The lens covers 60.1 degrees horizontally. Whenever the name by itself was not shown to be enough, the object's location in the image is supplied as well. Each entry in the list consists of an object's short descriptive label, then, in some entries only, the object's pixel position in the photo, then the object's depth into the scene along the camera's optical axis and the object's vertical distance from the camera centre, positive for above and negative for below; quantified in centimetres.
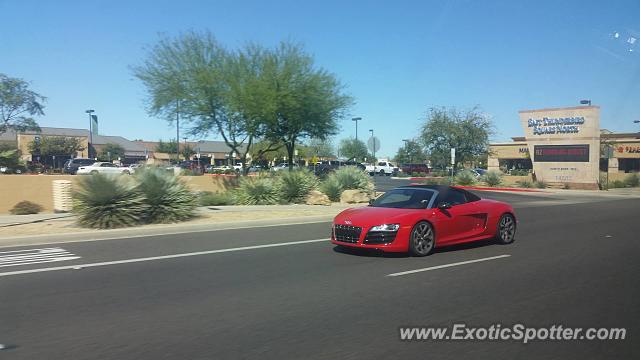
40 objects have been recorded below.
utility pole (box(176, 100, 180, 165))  2714 +272
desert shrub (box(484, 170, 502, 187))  4150 -103
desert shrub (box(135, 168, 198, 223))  1628 -94
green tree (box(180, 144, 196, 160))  8825 +235
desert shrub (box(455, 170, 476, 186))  4066 -101
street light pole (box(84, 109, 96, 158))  5737 +435
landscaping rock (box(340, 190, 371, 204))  2467 -141
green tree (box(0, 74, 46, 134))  5066 +597
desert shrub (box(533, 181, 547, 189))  4194 -145
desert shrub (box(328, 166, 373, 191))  2662 -70
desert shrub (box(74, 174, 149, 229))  1509 -103
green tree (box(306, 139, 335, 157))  8894 +267
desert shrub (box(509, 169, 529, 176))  5778 -83
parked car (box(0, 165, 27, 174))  3009 -19
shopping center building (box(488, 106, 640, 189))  4200 +166
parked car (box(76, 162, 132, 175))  4170 -9
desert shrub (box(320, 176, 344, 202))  2545 -109
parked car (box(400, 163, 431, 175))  6656 -44
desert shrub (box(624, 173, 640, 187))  4425 -128
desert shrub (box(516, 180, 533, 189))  4193 -145
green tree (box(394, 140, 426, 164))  8791 +195
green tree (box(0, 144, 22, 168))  2872 +37
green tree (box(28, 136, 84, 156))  6397 +232
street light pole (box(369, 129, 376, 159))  2864 +116
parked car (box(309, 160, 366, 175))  4661 -23
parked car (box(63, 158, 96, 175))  4503 +15
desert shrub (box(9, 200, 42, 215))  1973 -154
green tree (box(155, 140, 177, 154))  9112 +312
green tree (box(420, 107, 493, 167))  5275 +288
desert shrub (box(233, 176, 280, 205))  2283 -115
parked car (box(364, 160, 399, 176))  7100 -46
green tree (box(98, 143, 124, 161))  7894 +199
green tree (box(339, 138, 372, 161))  9825 +287
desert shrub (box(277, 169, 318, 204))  2347 -91
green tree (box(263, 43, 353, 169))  2653 +325
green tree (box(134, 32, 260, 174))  2636 +387
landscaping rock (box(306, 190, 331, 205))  2313 -140
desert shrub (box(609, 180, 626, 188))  4381 -151
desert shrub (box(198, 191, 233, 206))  2300 -144
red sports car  1007 -108
